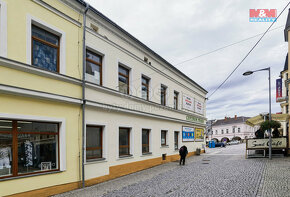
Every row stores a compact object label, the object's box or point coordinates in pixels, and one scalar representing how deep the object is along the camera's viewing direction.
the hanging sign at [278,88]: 32.31
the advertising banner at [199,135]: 22.08
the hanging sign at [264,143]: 15.65
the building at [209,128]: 68.00
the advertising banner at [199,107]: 22.50
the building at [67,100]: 6.55
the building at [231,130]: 66.31
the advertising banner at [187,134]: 18.87
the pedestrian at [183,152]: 14.37
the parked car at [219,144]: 40.82
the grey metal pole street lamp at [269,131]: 15.03
